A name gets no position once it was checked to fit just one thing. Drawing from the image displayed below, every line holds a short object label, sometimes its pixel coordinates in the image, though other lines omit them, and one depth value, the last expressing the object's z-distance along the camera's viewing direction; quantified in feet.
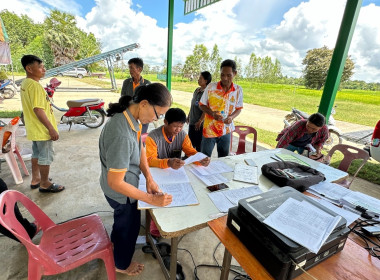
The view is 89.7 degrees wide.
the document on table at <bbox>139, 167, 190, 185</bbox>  4.33
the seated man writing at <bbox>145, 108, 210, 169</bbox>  4.99
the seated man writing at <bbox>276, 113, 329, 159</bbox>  7.66
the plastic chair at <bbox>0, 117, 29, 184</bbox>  7.54
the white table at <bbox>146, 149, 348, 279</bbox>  3.01
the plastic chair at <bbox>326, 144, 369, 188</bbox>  6.52
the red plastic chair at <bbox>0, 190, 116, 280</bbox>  3.19
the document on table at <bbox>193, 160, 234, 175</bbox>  4.95
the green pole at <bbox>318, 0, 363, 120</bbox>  7.17
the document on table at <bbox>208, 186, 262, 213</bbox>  3.61
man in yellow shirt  6.36
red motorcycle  15.29
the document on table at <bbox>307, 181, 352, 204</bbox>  4.09
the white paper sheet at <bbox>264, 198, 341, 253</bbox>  2.27
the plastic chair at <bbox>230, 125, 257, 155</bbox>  8.49
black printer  2.18
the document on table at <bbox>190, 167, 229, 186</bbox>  4.41
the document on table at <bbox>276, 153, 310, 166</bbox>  6.00
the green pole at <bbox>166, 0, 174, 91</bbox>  16.52
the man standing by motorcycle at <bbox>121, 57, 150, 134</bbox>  9.63
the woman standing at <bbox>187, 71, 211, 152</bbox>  9.39
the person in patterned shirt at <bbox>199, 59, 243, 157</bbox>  7.17
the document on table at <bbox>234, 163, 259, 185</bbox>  4.62
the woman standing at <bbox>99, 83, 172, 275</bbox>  3.07
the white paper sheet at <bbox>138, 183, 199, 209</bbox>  3.47
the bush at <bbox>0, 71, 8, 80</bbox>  28.23
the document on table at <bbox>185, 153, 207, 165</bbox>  4.93
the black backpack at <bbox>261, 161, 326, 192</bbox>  4.27
